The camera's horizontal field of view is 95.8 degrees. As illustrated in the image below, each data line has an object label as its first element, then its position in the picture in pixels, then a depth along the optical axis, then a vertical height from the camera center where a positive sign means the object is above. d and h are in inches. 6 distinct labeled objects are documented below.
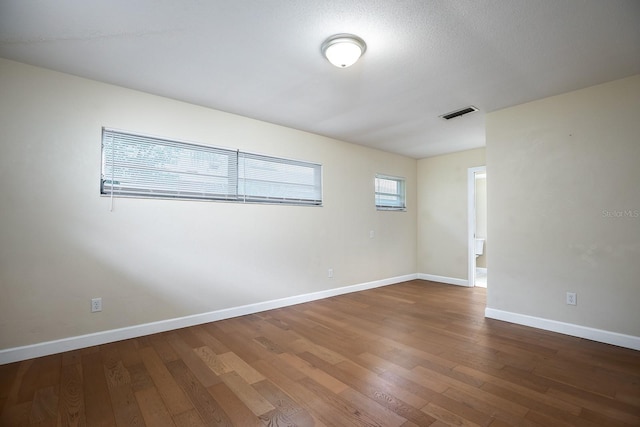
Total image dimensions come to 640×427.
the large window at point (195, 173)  113.8 +21.1
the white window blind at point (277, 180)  147.5 +20.8
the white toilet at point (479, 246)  262.5 -26.0
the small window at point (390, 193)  213.4 +18.9
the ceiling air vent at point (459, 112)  135.9 +51.3
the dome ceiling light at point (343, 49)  83.3 +50.2
